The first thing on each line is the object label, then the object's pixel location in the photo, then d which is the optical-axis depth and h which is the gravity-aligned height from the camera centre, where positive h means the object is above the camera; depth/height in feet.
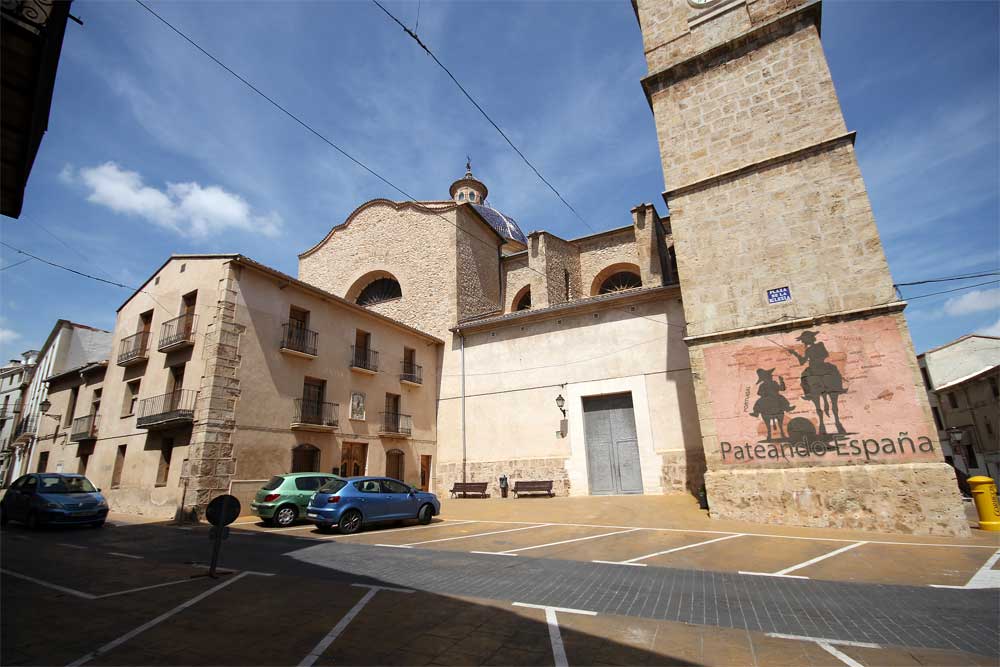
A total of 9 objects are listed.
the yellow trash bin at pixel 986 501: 31.50 -2.77
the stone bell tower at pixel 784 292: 32.71 +13.16
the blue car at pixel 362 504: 33.94 -2.01
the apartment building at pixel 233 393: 44.42 +9.32
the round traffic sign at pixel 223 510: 19.67 -1.23
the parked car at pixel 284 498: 39.52 -1.63
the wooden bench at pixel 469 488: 60.75 -1.84
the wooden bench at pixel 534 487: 56.18 -1.81
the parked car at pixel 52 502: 36.06 -1.25
